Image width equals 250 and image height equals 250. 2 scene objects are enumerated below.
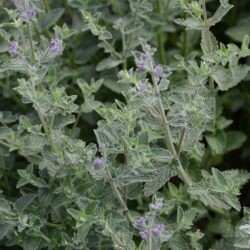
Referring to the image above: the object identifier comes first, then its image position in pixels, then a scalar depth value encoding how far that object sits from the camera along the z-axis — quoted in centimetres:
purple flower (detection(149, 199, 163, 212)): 109
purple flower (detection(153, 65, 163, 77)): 112
